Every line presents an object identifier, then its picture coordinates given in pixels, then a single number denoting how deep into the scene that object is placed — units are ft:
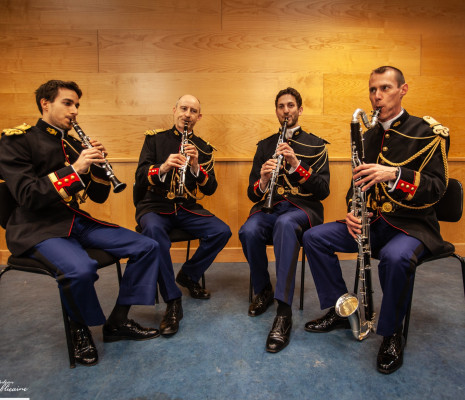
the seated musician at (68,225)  5.97
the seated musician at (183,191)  8.38
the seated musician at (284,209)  7.05
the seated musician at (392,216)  5.92
